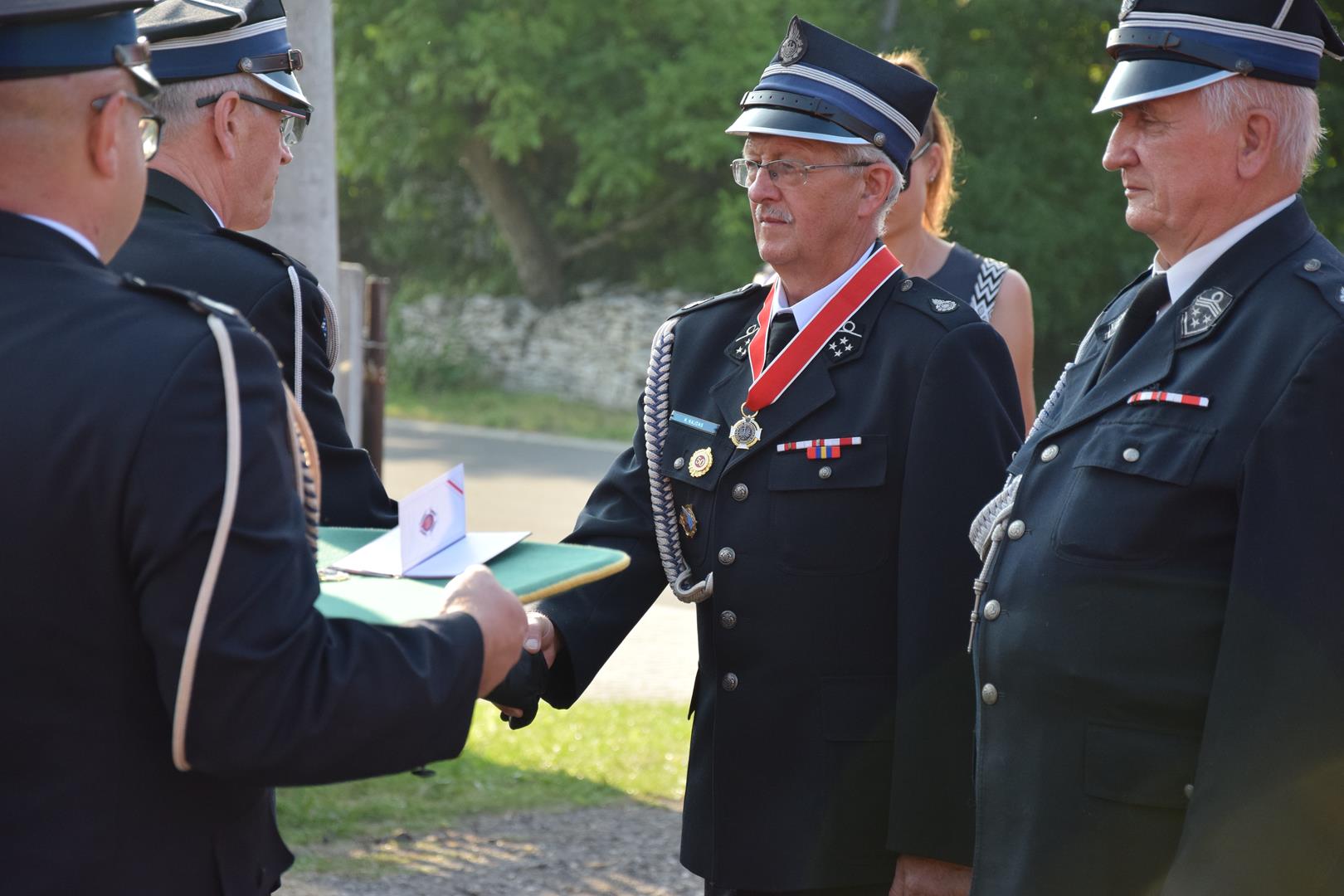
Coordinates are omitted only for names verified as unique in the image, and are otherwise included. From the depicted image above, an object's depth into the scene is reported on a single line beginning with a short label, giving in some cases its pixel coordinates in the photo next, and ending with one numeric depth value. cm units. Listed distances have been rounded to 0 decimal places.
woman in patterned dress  449
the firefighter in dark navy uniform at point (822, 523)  276
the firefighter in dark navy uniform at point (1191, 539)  209
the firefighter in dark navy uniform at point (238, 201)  264
